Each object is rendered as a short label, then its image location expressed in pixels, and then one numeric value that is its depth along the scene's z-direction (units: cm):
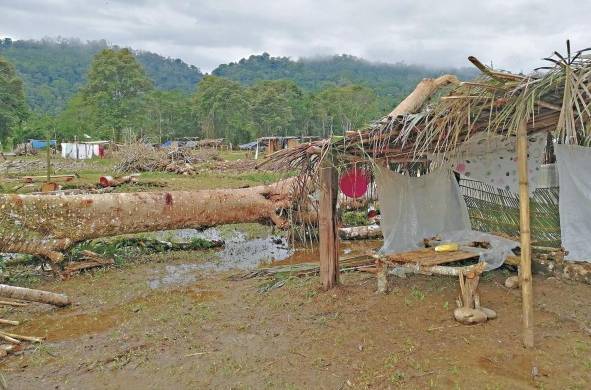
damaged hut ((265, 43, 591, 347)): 389
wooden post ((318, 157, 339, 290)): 570
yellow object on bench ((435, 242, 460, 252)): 580
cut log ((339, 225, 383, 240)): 999
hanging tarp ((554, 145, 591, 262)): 514
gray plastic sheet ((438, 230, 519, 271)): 583
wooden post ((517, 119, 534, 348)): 387
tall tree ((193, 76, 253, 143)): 4544
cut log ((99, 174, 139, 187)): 1602
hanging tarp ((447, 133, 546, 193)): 563
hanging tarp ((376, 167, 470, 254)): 661
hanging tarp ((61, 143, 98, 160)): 3040
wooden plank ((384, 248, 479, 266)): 535
